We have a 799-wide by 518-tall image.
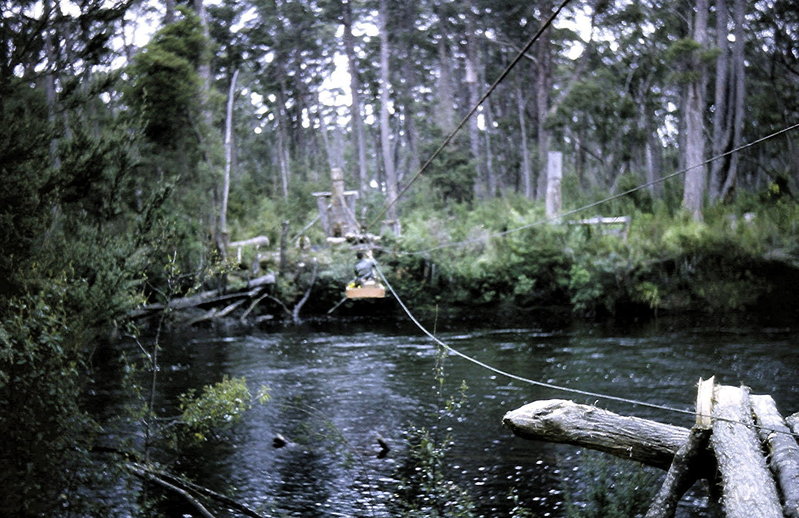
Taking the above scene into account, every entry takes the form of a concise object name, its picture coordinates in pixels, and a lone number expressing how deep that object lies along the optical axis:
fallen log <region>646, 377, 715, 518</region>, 5.57
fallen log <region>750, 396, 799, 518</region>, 4.80
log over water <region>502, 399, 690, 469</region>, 6.28
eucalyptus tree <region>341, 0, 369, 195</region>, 31.56
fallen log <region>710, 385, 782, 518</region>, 4.77
